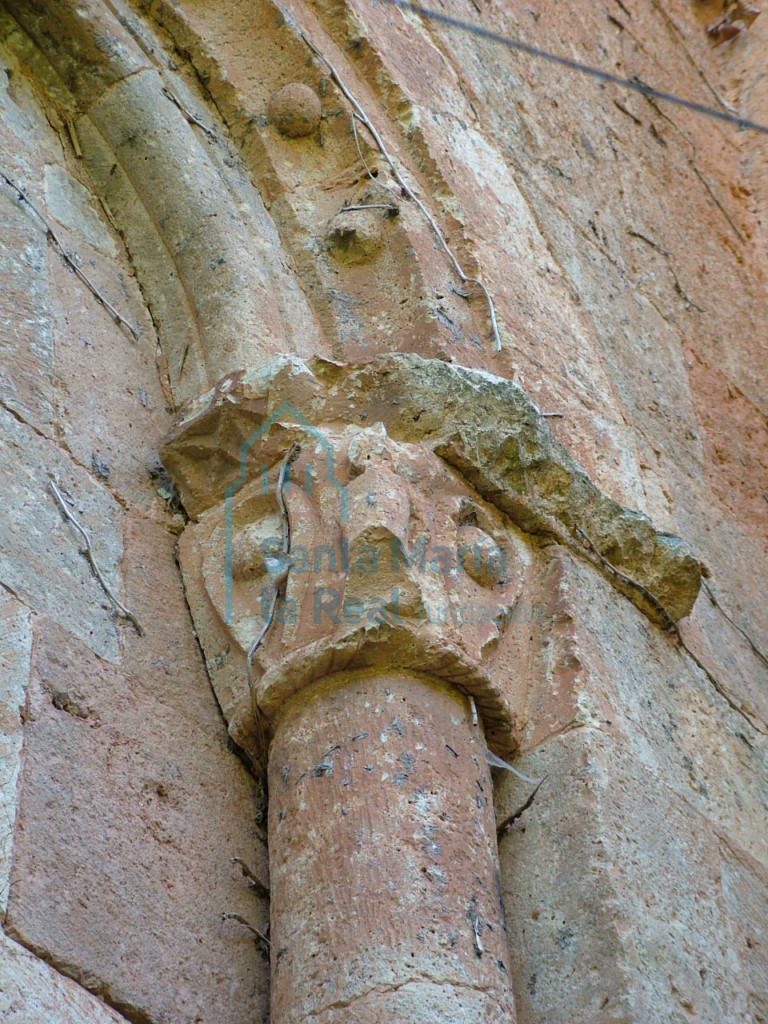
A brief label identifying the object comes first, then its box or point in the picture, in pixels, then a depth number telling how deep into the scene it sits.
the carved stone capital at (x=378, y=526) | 4.29
